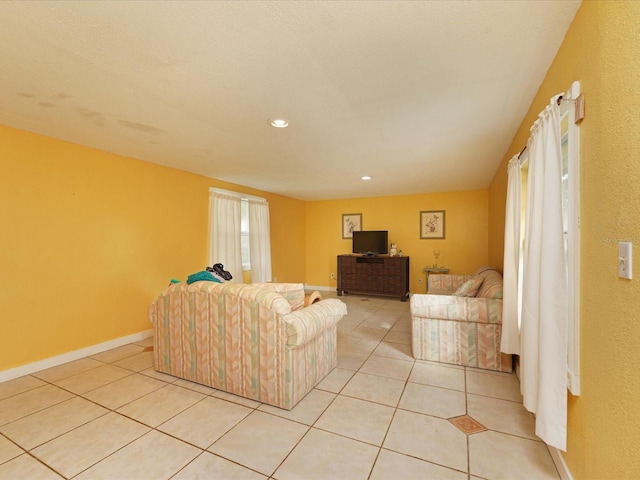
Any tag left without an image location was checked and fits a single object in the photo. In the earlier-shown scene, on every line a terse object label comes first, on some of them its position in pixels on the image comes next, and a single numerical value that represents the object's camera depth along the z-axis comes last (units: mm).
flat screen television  6484
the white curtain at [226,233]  4742
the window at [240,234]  4785
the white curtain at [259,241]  5566
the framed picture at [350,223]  6953
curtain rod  1435
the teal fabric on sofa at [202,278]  2625
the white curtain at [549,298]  1410
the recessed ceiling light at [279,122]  2531
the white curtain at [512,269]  2414
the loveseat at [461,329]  2824
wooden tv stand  6035
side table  6004
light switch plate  992
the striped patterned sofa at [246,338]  2174
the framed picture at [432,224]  6242
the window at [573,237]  1387
